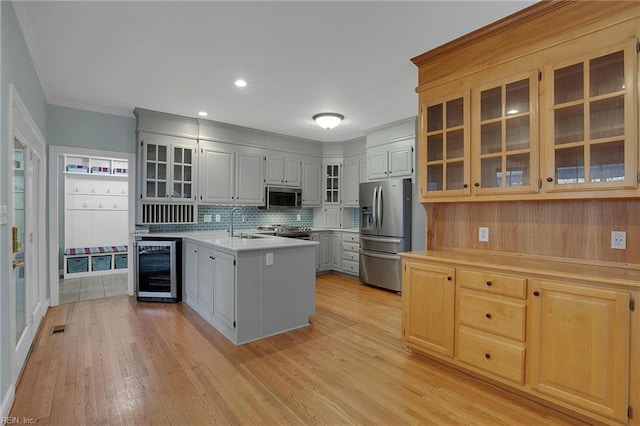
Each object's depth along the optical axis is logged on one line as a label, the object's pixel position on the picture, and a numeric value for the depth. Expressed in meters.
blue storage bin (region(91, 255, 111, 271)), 5.84
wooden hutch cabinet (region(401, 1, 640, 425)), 1.84
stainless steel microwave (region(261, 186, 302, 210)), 5.71
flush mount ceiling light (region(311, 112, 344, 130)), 4.46
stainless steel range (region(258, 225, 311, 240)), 5.45
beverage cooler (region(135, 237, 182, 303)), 4.33
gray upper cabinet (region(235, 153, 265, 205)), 5.35
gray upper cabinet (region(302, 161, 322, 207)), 6.20
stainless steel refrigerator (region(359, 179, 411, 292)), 4.81
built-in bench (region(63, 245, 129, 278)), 5.65
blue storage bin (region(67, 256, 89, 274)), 5.64
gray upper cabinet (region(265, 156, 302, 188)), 5.69
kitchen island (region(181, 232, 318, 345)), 3.00
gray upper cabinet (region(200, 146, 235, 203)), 4.98
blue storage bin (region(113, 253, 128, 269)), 6.07
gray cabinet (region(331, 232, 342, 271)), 6.14
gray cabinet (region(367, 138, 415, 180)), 4.88
